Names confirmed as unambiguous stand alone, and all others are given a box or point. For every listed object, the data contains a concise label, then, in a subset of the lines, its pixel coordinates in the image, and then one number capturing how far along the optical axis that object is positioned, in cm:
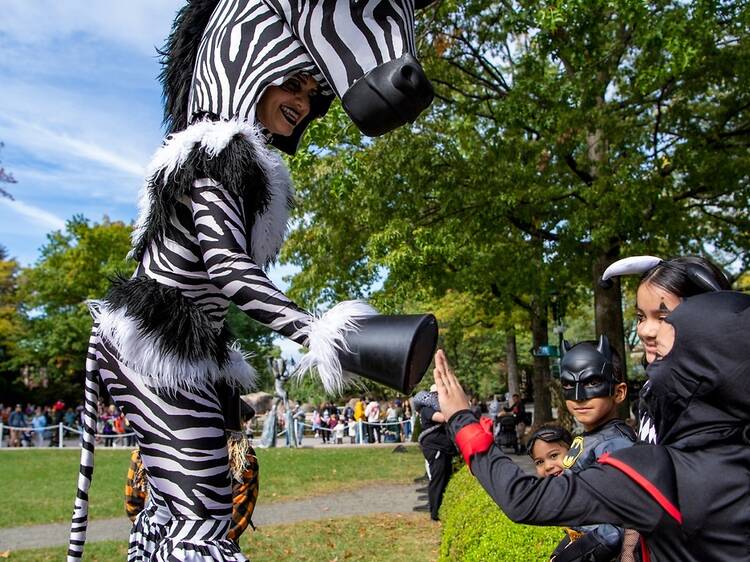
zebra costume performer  196
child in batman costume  320
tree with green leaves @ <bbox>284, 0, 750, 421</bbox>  974
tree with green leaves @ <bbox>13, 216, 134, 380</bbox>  3475
